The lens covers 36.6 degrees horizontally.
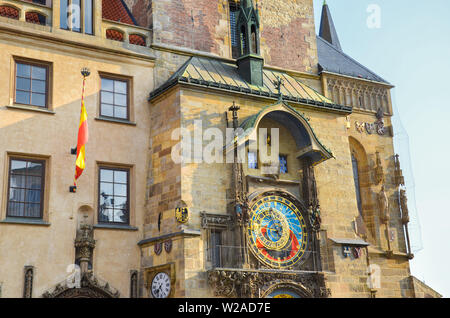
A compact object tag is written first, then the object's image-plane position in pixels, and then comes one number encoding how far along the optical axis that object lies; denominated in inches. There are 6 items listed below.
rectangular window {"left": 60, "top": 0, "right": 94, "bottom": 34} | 818.8
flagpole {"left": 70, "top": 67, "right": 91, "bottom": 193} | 725.3
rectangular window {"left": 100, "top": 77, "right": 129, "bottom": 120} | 815.7
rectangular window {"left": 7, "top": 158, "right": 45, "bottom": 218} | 730.8
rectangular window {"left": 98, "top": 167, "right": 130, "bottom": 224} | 778.2
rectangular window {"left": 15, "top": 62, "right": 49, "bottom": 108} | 767.1
